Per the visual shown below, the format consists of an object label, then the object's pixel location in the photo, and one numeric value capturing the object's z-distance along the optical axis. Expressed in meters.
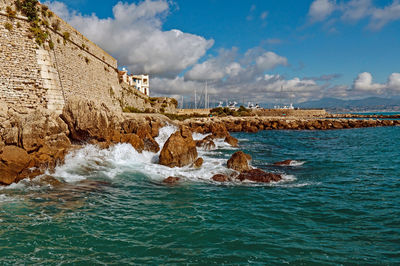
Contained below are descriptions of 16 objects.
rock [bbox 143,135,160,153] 19.21
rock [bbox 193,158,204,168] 15.59
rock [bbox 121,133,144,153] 18.44
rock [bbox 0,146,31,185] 10.90
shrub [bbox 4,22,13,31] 18.22
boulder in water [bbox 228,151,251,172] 14.50
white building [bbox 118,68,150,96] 80.68
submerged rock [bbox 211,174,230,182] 12.87
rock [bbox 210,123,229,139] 31.47
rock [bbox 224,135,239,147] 26.58
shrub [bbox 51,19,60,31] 22.34
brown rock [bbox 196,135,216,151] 23.96
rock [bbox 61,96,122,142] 16.72
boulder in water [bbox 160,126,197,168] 15.76
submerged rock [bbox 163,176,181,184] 12.48
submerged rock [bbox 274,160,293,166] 16.89
